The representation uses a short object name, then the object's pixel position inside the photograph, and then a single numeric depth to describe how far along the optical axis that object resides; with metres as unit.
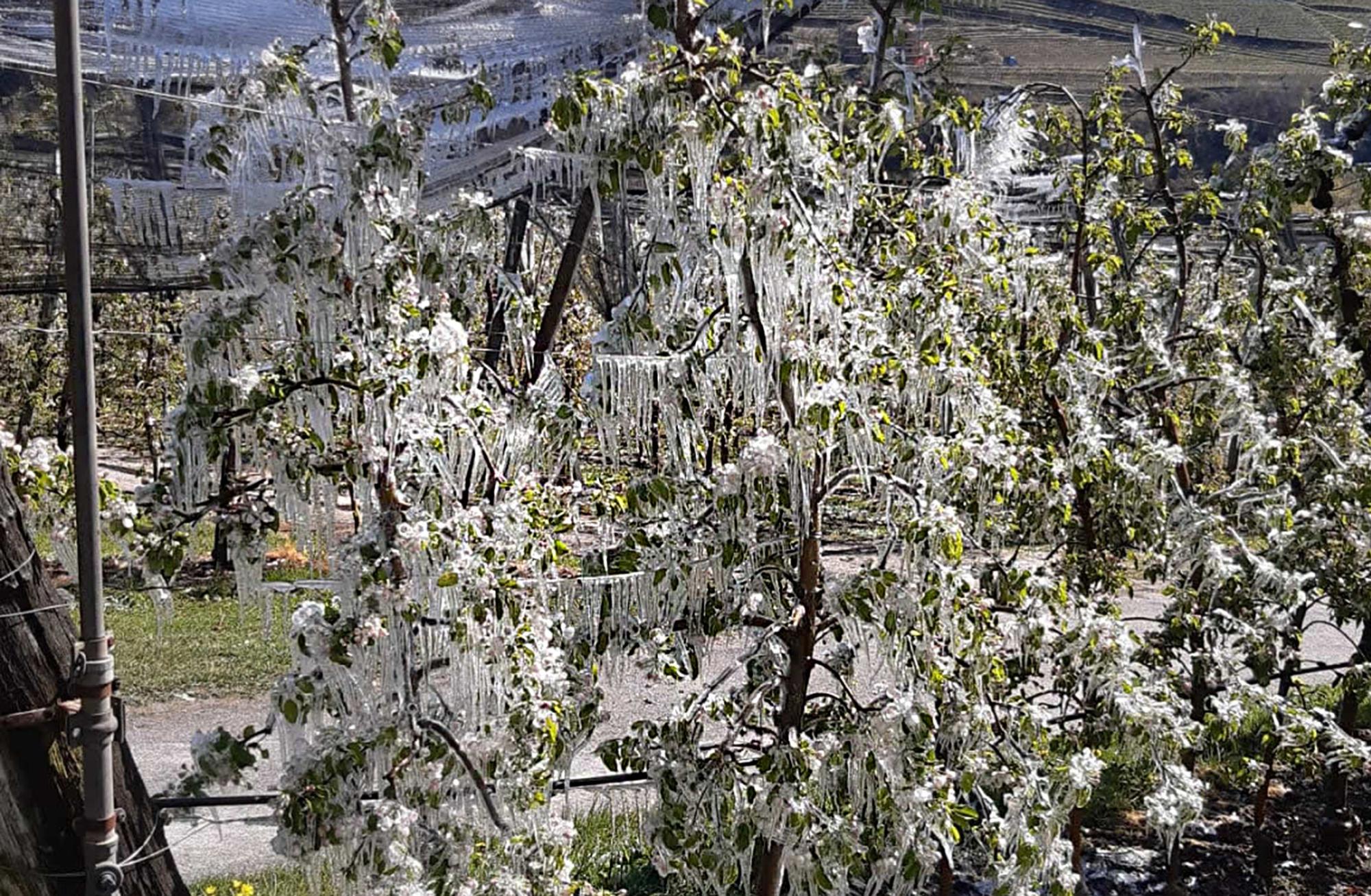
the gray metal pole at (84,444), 2.14
